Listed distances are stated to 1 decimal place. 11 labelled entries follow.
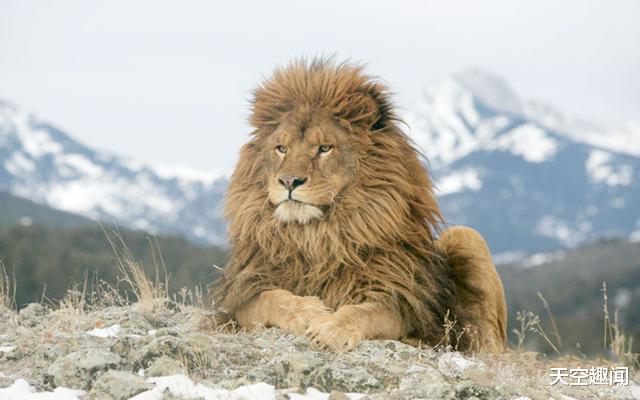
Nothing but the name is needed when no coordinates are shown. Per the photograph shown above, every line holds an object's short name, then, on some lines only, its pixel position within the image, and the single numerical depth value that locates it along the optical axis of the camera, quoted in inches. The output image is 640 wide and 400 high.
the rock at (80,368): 399.6
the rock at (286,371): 403.9
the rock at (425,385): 398.9
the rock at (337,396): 386.3
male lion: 506.6
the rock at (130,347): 421.1
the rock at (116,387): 377.1
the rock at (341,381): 406.6
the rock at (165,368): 403.2
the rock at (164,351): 417.4
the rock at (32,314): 588.4
